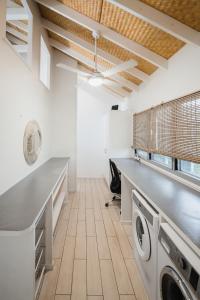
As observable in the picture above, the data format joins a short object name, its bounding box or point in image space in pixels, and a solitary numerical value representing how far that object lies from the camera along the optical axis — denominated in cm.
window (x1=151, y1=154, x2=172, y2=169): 222
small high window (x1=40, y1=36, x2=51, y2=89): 284
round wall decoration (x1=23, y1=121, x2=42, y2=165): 193
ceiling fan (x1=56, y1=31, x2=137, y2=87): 196
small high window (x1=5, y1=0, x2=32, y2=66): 198
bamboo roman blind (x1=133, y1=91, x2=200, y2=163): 152
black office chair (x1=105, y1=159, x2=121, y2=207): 272
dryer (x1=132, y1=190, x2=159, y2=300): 111
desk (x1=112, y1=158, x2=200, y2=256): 89
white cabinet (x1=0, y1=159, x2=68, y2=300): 97
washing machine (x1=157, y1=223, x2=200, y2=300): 69
